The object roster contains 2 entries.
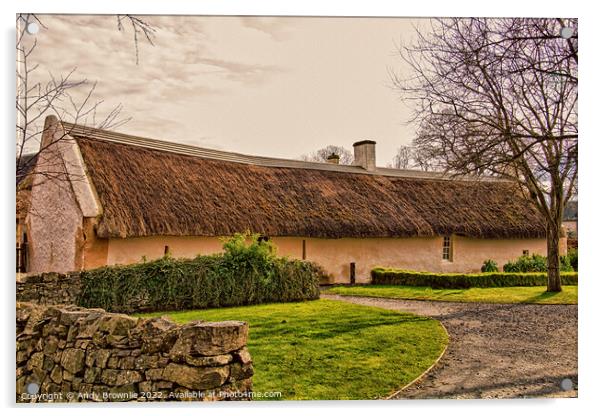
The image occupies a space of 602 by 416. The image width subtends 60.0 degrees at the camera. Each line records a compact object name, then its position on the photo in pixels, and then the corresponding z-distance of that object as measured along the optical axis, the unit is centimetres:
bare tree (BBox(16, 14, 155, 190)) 465
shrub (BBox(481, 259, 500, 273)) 952
